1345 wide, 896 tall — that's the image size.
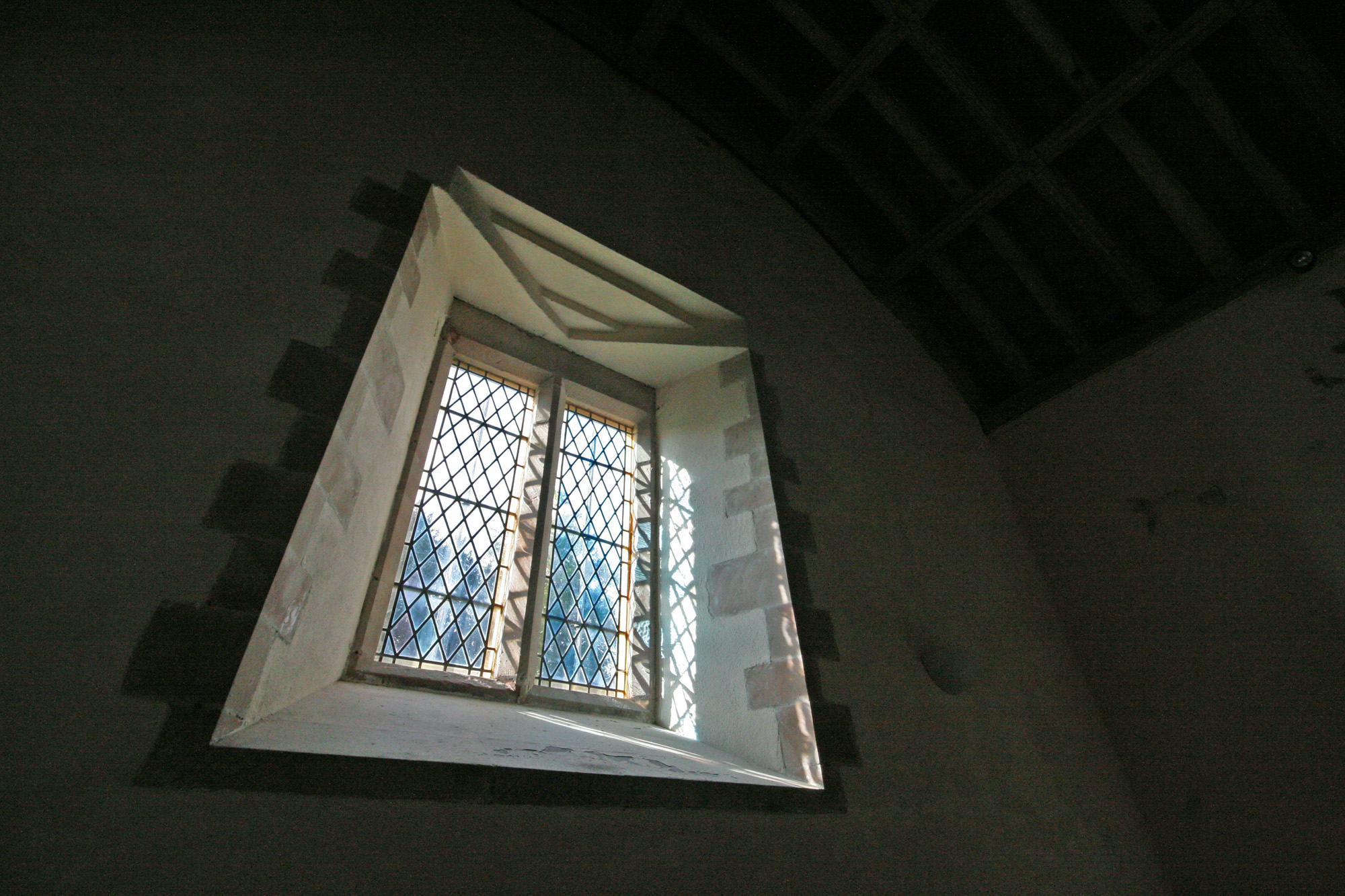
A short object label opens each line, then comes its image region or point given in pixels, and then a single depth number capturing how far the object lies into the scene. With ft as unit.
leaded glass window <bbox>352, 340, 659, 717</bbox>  6.47
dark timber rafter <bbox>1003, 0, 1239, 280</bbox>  10.07
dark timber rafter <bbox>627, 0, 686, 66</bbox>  10.80
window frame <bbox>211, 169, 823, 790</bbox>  4.49
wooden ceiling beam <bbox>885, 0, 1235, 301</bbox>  9.65
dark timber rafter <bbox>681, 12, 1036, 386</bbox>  11.62
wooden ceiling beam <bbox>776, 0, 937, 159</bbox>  10.33
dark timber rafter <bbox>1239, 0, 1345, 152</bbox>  9.55
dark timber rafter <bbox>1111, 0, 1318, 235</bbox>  9.82
